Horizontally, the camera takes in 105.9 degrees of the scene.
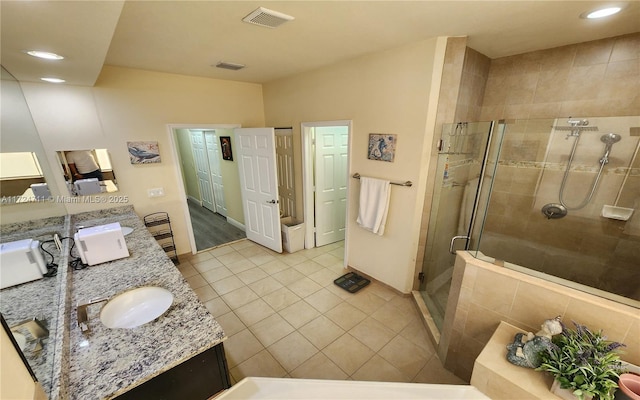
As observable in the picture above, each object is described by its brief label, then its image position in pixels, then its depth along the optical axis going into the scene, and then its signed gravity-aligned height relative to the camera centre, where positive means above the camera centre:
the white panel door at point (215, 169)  4.87 -0.70
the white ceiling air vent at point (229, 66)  2.62 +0.76
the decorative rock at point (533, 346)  1.19 -1.04
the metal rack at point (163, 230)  3.24 -1.26
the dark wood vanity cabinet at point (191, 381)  1.08 -1.14
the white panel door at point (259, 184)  3.37 -0.71
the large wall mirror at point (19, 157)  1.60 -0.15
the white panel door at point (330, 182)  3.49 -0.70
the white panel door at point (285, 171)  3.61 -0.55
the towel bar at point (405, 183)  2.36 -0.47
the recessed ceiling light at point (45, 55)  1.48 +0.50
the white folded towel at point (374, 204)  2.55 -0.73
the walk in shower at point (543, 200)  2.05 -0.63
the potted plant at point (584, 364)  0.99 -0.97
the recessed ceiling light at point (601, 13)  1.52 +0.75
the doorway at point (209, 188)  4.36 -1.15
